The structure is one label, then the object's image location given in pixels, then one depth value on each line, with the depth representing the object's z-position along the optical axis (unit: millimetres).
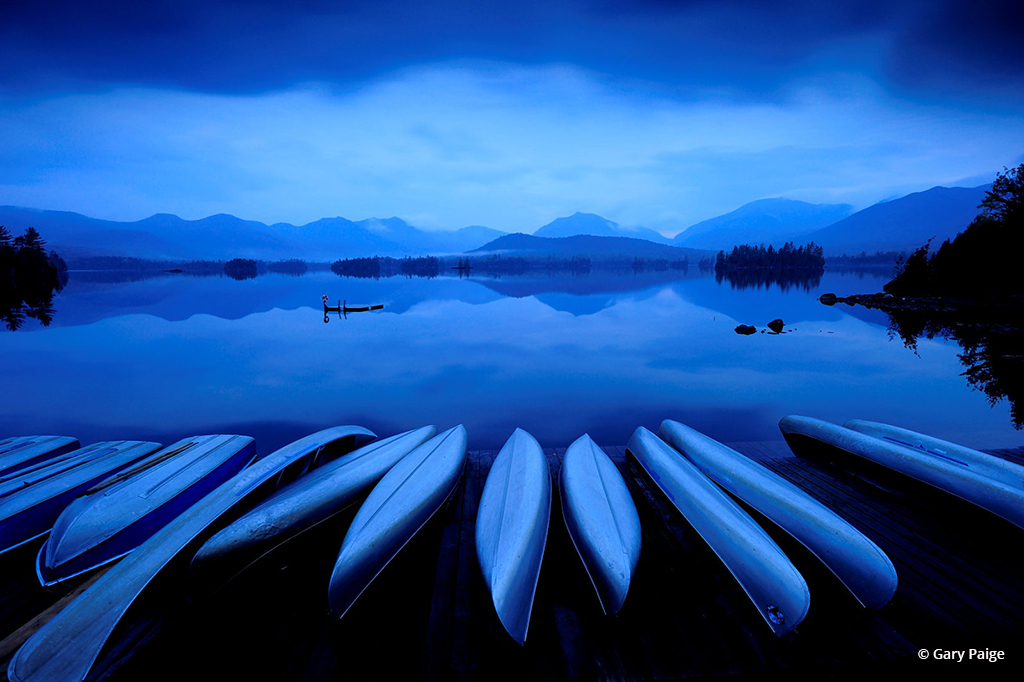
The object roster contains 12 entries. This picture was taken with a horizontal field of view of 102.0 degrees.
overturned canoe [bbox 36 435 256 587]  4164
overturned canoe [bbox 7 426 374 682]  3053
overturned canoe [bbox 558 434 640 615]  3637
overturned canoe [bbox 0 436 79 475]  6309
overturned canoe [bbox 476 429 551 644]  3355
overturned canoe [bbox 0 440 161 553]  4648
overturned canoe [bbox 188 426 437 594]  3799
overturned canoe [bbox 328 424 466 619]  3668
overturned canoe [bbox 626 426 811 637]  3428
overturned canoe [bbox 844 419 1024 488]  5344
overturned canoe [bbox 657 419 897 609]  3677
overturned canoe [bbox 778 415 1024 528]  4711
